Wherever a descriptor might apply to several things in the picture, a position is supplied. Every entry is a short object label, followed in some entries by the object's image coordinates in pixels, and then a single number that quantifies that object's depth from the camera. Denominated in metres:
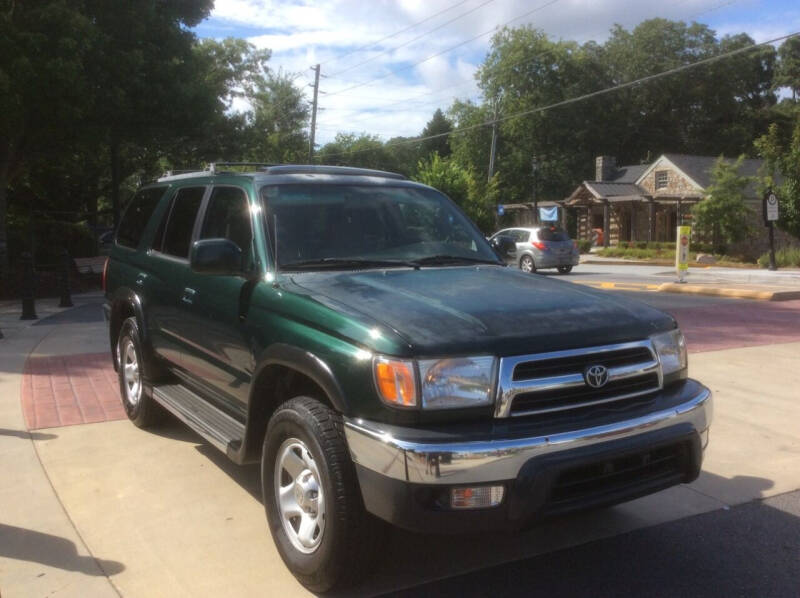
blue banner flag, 48.81
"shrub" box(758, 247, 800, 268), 27.22
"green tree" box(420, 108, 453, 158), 97.00
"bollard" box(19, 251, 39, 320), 11.89
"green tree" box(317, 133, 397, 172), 84.00
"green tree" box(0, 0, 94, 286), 14.05
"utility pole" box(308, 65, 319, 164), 44.64
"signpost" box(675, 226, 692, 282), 19.32
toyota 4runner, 2.83
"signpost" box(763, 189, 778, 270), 22.25
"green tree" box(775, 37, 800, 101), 72.00
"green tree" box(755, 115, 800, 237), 27.98
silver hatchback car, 24.52
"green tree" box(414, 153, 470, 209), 36.50
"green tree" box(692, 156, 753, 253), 33.44
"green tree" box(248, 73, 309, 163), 60.34
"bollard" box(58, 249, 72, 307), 13.92
